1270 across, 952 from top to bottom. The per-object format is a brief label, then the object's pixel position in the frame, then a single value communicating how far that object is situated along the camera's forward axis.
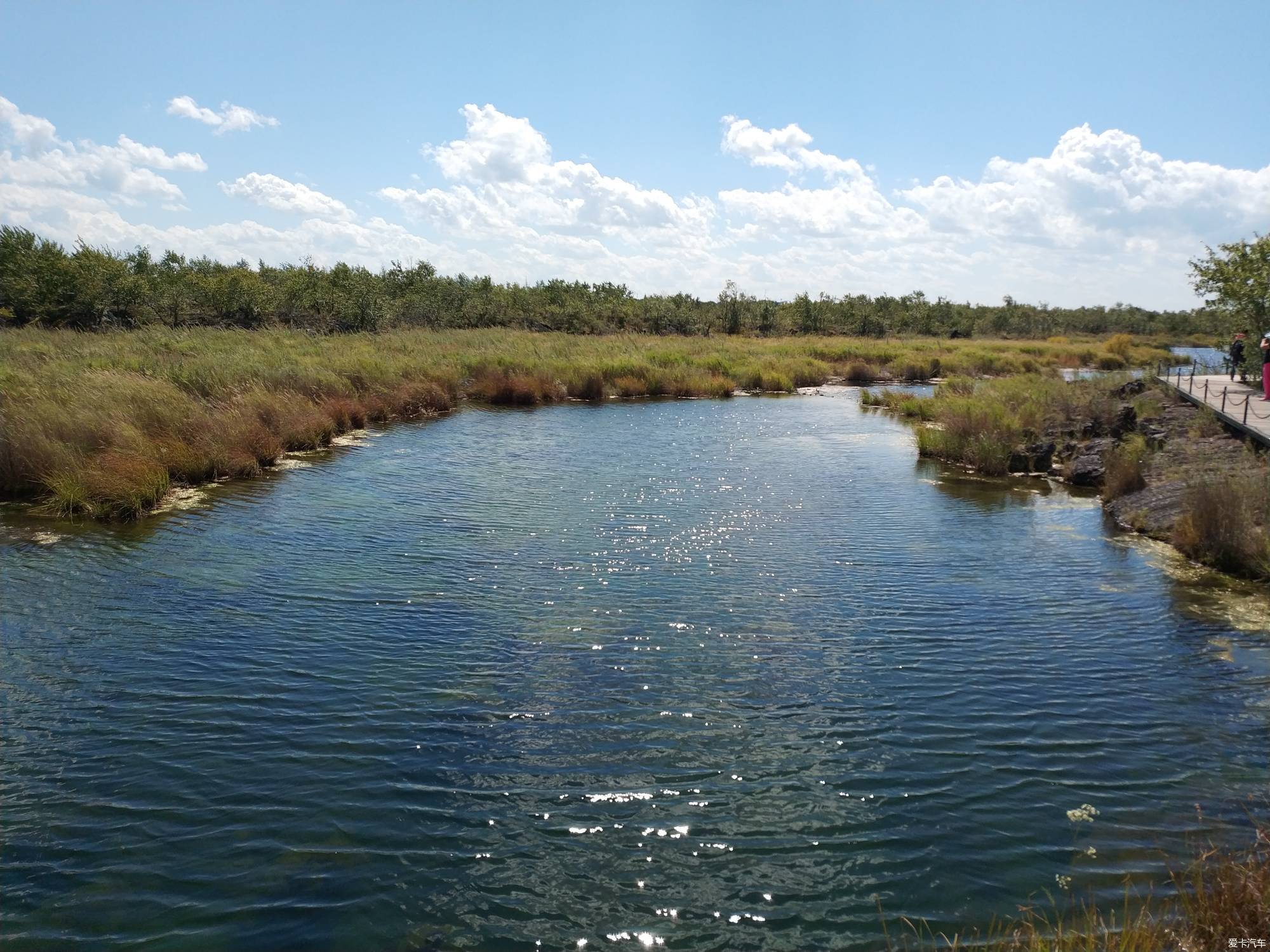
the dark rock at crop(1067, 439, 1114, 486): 21.17
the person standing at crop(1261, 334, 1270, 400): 22.27
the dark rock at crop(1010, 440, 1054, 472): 22.95
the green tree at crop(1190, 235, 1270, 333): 26.73
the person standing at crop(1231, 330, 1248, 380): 27.72
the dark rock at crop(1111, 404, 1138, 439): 24.72
